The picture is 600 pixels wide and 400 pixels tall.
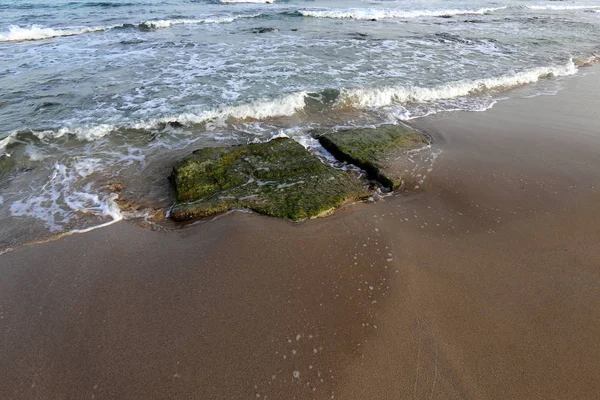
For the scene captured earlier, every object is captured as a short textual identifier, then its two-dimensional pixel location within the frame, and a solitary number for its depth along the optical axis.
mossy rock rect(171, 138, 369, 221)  4.15
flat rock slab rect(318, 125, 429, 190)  4.88
